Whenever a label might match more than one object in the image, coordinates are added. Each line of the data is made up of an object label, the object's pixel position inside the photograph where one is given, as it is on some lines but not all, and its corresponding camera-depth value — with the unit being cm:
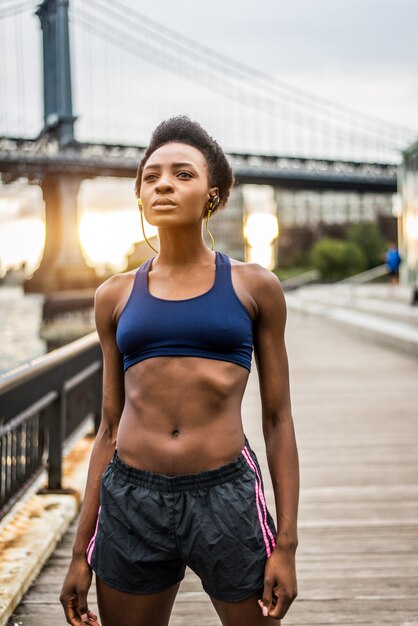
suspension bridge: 4741
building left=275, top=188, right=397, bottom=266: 9100
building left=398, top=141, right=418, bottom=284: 2222
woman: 152
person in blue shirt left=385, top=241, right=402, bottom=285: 2075
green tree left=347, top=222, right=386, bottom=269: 6384
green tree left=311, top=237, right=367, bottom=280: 5575
